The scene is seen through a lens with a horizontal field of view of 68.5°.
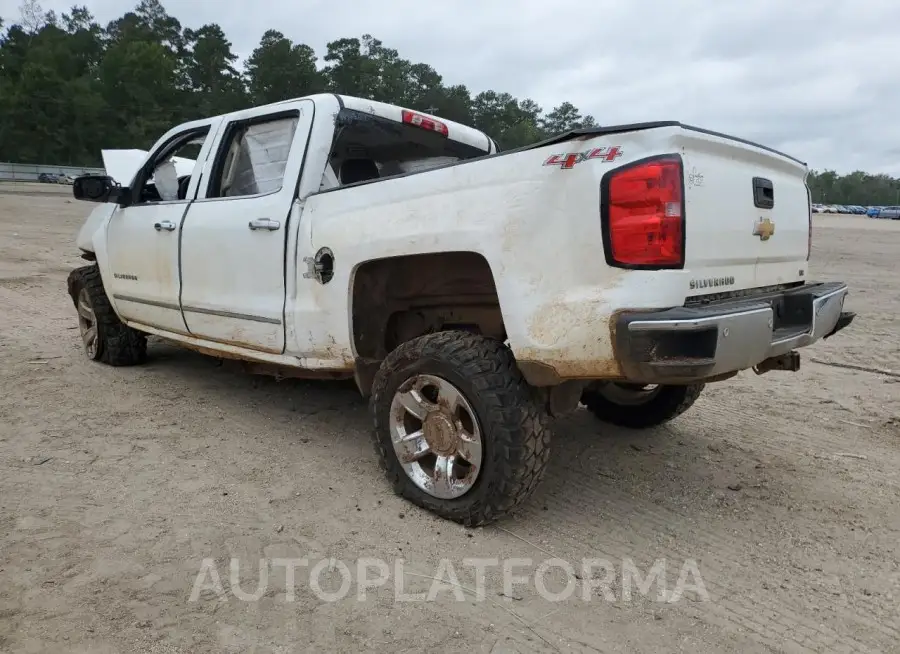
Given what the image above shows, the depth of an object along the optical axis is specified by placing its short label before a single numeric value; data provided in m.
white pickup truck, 2.37
